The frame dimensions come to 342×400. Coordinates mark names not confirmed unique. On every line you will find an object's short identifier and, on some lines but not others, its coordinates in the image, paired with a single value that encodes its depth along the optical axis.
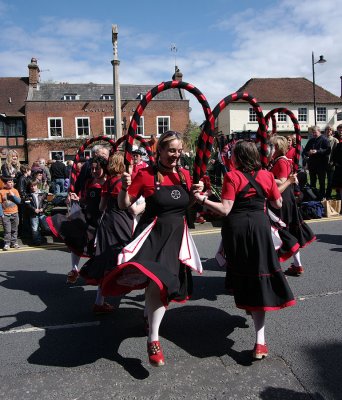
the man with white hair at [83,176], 5.94
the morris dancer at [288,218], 4.74
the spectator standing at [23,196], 8.66
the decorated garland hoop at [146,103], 3.50
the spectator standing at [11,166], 8.04
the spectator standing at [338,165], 9.42
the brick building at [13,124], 33.75
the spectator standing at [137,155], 7.58
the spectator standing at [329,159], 10.89
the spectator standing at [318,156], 10.77
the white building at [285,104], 38.78
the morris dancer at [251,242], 3.27
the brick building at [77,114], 33.56
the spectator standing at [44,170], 11.41
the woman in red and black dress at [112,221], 4.39
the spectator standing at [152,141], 9.07
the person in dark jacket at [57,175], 13.88
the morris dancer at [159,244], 3.12
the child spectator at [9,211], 7.83
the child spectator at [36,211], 8.26
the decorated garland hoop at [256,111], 3.62
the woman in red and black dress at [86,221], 5.06
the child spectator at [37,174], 8.60
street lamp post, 23.08
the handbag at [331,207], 10.09
